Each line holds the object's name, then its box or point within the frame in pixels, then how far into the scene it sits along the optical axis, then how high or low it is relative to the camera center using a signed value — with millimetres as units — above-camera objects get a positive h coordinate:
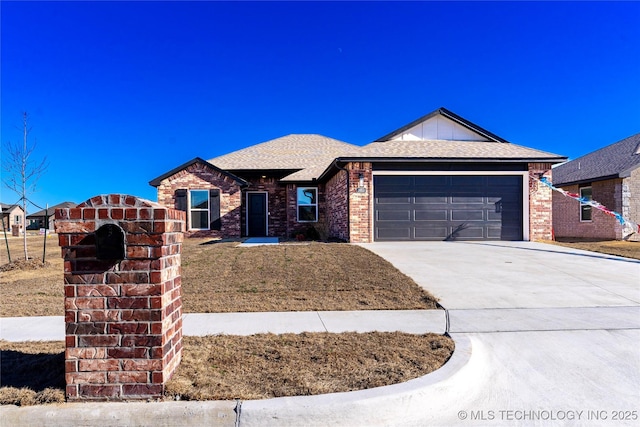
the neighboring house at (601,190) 16562 +1133
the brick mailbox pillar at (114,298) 2852 -627
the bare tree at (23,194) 10602 +564
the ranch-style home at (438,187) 13273 +987
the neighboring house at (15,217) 47750 -283
